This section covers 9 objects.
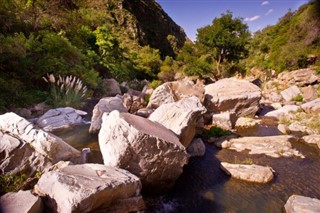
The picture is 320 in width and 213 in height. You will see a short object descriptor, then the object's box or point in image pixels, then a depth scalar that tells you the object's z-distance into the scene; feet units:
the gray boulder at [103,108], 26.62
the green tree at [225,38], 72.38
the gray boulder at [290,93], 52.85
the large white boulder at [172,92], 37.04
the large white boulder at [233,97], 40.29
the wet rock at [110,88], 46.67
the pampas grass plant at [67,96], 32.27
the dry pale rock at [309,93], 50.85
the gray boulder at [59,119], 24.75
